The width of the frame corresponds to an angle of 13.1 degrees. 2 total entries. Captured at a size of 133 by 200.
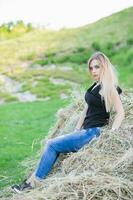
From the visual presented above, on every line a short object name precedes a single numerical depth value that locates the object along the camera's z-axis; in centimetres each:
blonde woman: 689
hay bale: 562
